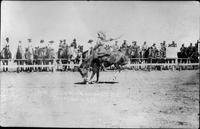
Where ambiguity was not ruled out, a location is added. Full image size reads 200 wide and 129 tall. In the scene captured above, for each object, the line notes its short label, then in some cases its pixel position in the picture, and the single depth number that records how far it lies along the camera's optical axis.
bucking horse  11.49
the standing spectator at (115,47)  11.12
